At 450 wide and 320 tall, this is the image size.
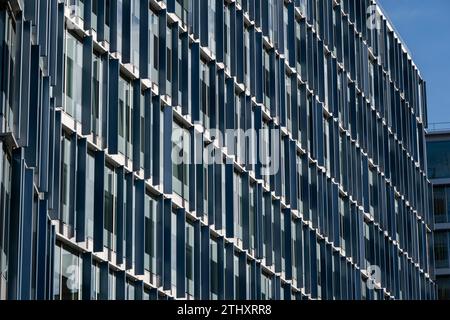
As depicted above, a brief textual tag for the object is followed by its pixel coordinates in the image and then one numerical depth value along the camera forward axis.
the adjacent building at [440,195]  107.75
